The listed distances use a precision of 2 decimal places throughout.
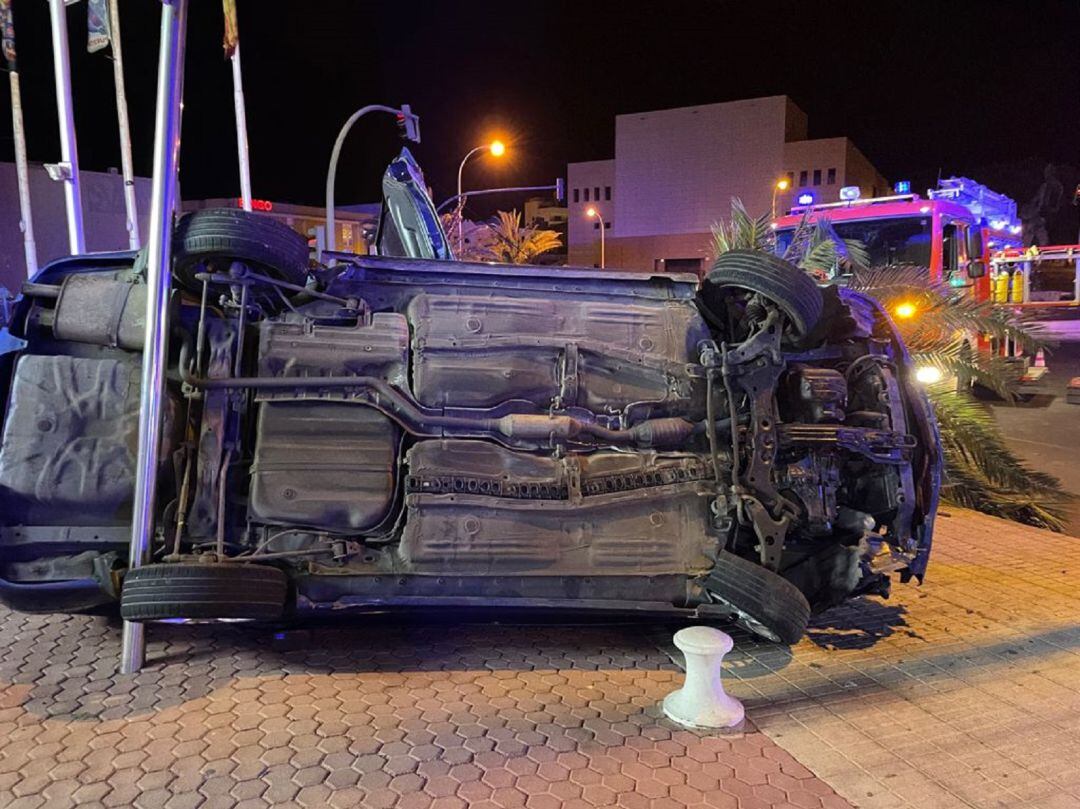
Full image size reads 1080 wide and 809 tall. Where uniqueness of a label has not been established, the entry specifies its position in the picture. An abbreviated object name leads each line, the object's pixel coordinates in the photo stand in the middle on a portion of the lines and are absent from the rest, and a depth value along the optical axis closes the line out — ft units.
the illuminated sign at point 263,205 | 99.27
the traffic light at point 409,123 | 55.01
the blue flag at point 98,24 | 39.34
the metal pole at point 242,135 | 52.06
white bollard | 12.05
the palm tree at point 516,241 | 117.60
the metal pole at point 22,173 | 52.21
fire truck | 41.27
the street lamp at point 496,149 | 98.12
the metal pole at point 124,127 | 46.96
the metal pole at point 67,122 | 39.99
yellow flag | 48.01
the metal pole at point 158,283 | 12.35
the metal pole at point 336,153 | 57.93
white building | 146.41
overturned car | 12.84
